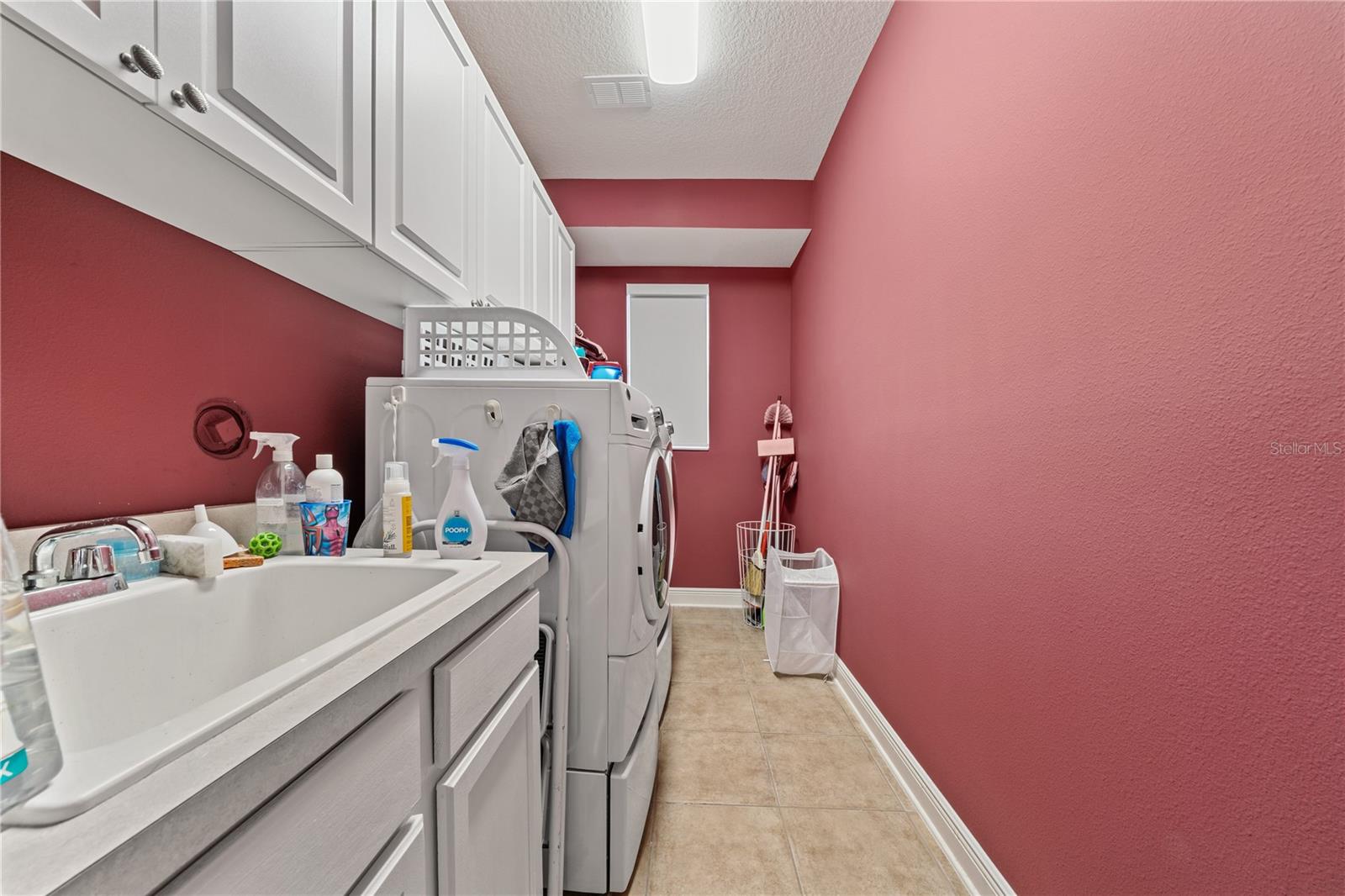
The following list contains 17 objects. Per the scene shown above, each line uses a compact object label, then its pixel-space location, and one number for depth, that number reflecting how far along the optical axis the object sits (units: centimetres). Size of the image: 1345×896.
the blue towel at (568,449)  122
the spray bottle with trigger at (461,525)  103
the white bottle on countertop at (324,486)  108
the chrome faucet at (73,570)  64
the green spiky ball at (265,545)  97
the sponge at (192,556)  81
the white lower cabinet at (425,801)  41
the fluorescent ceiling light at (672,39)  178
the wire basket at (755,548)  316
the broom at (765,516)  314
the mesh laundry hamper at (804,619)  243
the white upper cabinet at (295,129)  65
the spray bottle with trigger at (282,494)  103
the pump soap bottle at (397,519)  103
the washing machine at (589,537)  126
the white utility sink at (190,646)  37
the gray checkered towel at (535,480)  119
